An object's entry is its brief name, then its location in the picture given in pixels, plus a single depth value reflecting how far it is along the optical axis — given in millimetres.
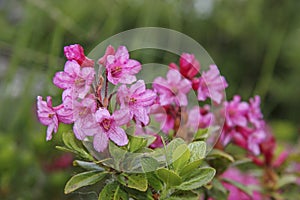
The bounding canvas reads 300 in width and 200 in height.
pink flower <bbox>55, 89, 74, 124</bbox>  326
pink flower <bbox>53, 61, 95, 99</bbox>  327
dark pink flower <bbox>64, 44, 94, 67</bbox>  335
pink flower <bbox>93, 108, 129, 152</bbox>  322
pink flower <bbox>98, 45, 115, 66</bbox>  337
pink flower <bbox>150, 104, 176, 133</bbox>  379
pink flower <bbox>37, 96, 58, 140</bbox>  339
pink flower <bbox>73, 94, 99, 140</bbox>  323
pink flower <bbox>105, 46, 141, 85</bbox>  331
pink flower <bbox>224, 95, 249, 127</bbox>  406
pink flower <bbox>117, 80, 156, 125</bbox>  327
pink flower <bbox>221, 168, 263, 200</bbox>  489
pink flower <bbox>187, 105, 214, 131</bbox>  382
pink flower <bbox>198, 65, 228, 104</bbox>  379
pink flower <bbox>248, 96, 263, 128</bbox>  410
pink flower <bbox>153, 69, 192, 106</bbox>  371
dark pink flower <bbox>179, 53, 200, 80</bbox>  379
